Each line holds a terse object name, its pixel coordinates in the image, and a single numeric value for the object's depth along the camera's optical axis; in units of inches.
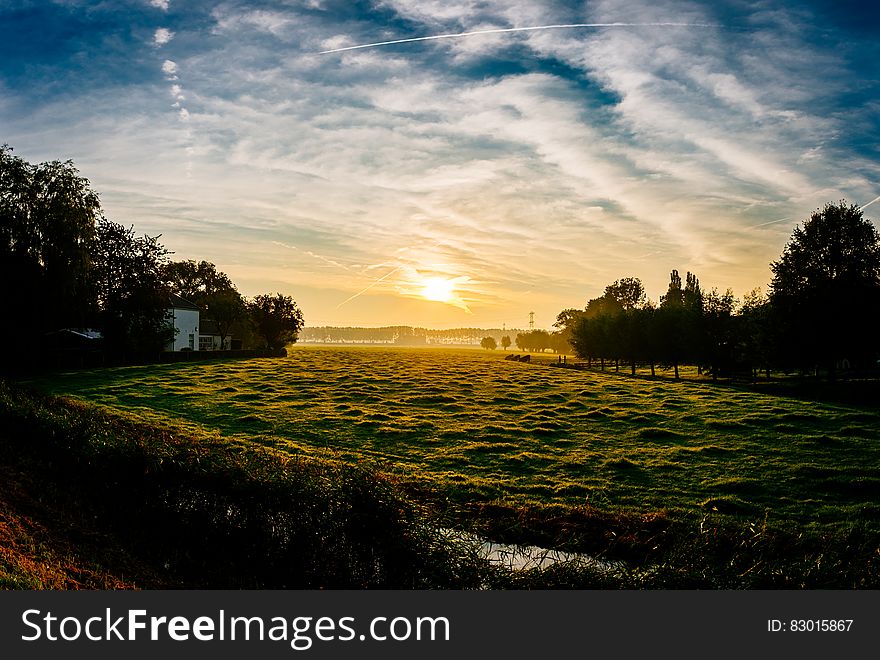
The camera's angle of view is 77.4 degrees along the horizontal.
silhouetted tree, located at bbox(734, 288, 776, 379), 2318.0
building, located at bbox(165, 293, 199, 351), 3700.8
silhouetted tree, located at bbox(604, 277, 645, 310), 6624.0
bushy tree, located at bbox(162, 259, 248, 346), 4146.2
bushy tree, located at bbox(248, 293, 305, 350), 4598.9
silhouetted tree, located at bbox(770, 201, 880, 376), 2171.5
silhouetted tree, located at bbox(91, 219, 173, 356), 2755.9
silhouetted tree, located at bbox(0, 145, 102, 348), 2236.7
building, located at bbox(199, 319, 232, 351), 4281.5
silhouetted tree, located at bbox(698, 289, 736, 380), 2736.2
